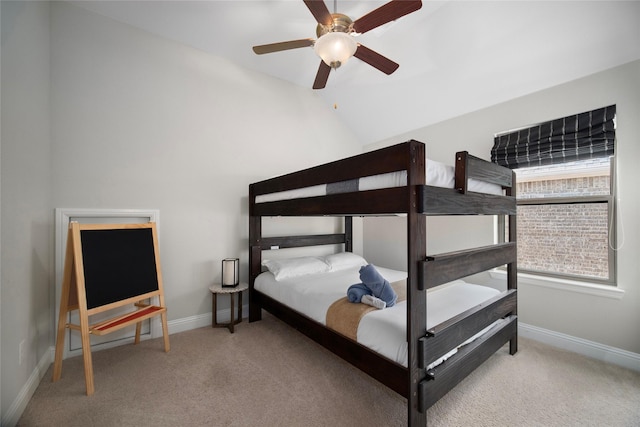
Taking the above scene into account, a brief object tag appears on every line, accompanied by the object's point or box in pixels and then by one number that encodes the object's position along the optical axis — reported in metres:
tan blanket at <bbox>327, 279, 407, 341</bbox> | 1.70
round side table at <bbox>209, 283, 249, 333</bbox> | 2.63
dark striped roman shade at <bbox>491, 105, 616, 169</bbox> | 2.12
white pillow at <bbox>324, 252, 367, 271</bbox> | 3.11
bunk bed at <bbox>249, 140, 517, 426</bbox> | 1.34
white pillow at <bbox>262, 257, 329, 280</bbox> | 2.72
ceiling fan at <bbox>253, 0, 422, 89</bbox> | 1.50
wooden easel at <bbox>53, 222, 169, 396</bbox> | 1.82
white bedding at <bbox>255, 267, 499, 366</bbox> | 1.50
